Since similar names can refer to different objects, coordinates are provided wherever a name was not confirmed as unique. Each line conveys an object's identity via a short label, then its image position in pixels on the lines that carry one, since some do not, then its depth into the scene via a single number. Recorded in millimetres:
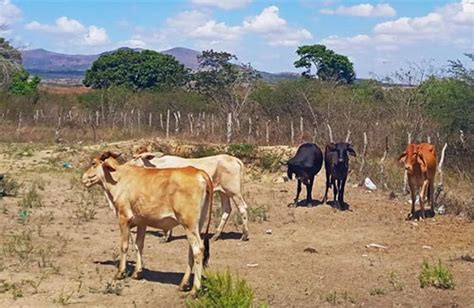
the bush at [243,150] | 22359
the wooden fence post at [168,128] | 30606
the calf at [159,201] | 8906
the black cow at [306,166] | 16297
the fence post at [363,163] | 19172
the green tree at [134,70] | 60219
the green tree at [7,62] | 19022
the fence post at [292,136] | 27033
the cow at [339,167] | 15883
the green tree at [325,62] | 61625
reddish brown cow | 14703
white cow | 12766
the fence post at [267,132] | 27461
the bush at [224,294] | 7551
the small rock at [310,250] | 11781
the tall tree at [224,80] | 36500
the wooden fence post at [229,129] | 28709
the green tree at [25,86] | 46662
